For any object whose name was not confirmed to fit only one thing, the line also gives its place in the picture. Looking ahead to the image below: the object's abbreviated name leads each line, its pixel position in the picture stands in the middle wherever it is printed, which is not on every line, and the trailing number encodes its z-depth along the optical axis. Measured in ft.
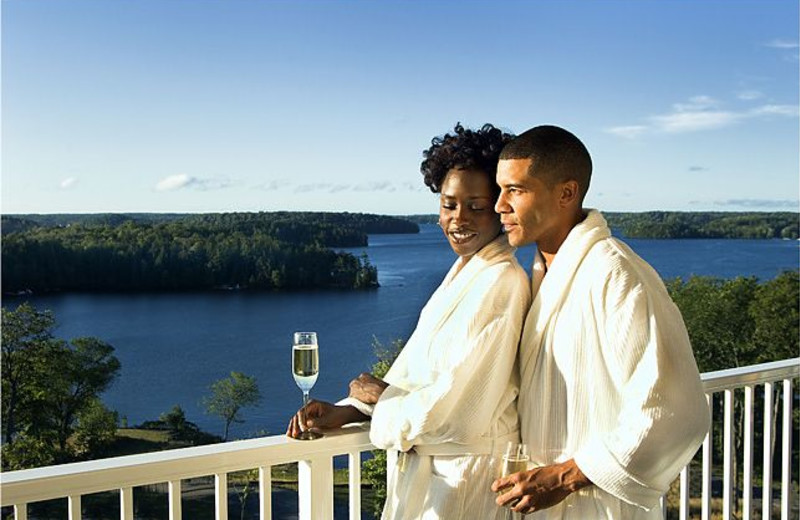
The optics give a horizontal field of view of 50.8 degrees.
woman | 5.48
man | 5.13
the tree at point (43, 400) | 67.00
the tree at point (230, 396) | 75.87
